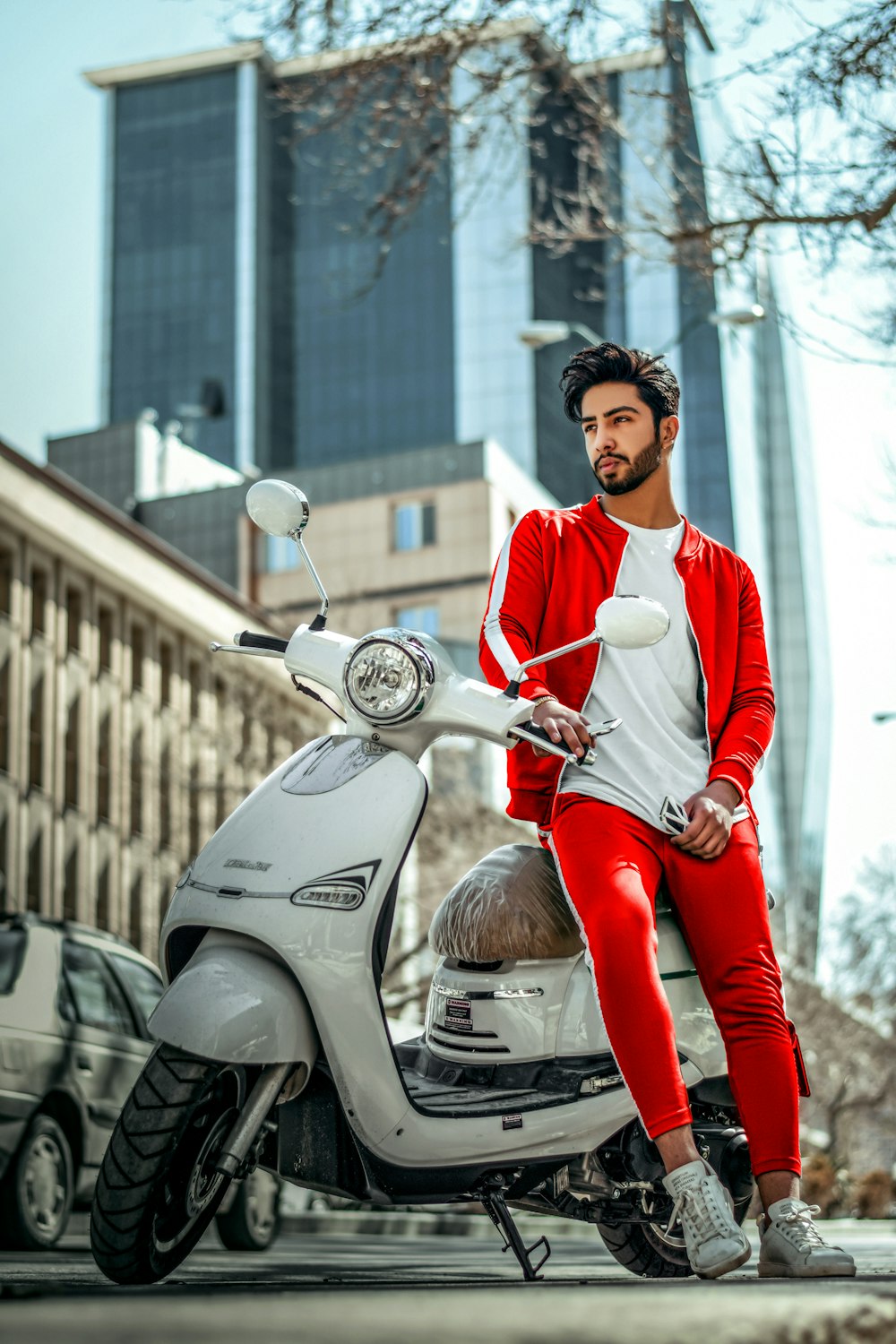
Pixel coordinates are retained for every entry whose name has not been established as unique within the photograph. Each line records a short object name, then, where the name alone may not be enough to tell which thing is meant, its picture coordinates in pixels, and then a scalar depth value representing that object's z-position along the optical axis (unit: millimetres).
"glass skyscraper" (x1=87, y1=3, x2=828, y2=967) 104875
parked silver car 8570
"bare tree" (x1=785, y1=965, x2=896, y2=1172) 49125
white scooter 3709
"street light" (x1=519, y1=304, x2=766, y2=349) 11406
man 4043
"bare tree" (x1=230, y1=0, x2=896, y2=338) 8344
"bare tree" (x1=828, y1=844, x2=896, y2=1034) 51125
